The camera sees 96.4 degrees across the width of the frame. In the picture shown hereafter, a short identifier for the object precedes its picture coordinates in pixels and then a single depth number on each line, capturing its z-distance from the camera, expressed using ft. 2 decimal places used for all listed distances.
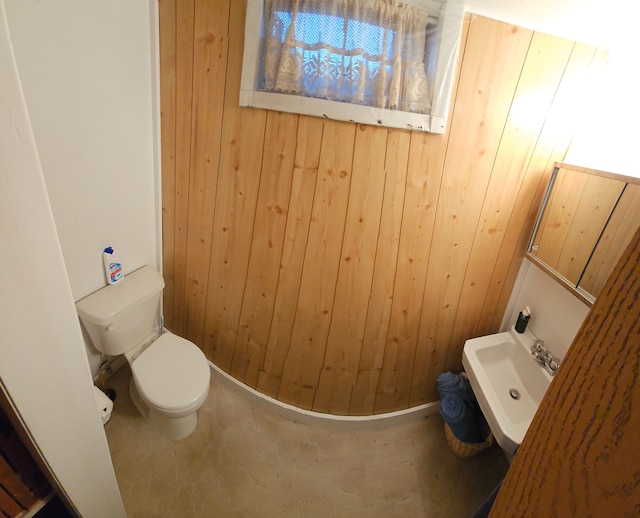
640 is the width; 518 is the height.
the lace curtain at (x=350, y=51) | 3.56
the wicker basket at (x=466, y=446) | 5.28
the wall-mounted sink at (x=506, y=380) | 4.07
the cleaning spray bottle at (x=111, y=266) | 4.96
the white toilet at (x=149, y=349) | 4.66
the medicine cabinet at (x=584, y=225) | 3.63
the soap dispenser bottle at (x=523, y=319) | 5.23
